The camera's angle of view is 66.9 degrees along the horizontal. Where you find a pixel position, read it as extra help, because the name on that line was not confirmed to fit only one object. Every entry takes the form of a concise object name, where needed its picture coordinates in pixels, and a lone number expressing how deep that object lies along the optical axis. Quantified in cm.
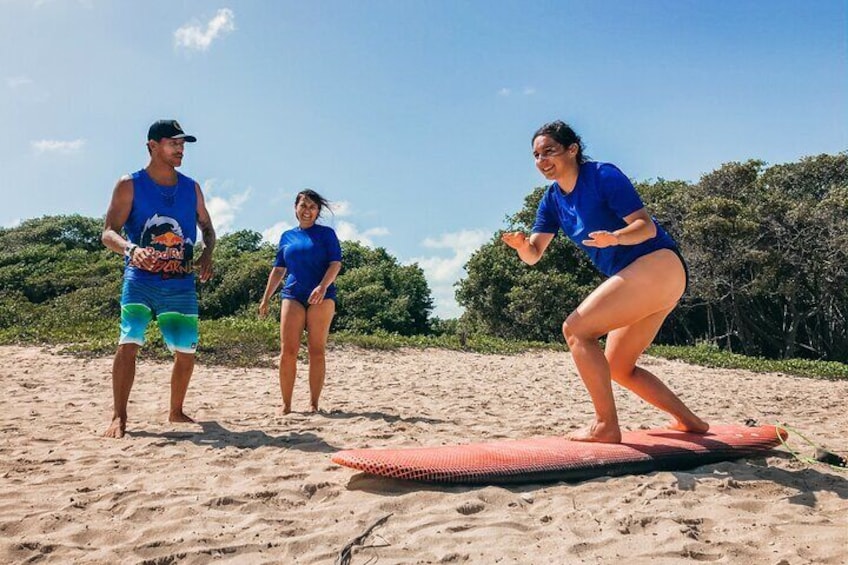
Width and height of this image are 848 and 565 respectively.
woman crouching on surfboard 372
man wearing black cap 494
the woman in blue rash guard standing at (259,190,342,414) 583
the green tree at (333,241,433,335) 2288
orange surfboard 343
